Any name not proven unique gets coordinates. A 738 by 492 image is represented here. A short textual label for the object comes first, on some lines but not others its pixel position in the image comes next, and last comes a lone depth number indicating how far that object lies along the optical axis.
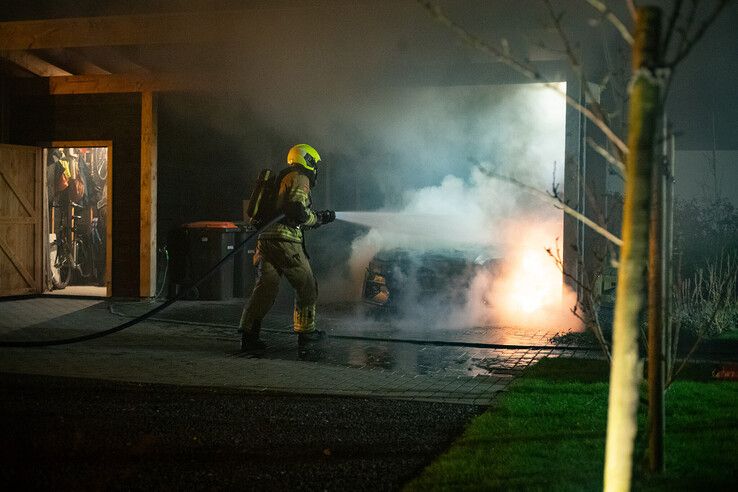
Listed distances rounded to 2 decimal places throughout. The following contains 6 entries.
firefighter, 7.66
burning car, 10.30
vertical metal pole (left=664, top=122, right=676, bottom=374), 3.86
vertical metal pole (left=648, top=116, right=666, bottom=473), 3.39
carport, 10.01
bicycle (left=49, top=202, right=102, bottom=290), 14.24
